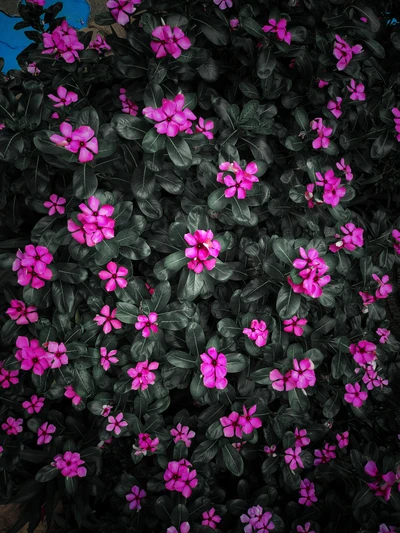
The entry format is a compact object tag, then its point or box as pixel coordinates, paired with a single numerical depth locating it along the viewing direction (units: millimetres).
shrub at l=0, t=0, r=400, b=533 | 1341
